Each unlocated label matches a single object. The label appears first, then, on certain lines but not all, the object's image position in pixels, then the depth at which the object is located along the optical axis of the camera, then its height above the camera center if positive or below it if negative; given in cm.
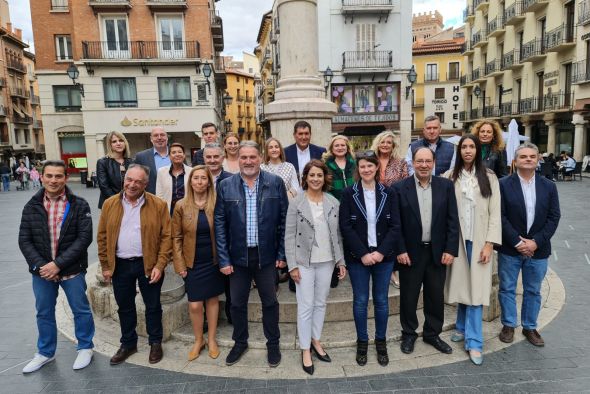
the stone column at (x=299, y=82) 649 +102
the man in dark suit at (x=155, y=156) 494 -10
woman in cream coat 370 -91
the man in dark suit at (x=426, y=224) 362 -78
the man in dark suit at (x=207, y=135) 517 +15
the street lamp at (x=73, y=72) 1895 +376
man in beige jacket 361 -81
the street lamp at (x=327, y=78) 2085 +356
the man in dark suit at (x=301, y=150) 496 -9
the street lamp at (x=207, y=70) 2088 +396
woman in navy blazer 353 -79
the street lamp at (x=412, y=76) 2214 +344
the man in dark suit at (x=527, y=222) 377 -82
